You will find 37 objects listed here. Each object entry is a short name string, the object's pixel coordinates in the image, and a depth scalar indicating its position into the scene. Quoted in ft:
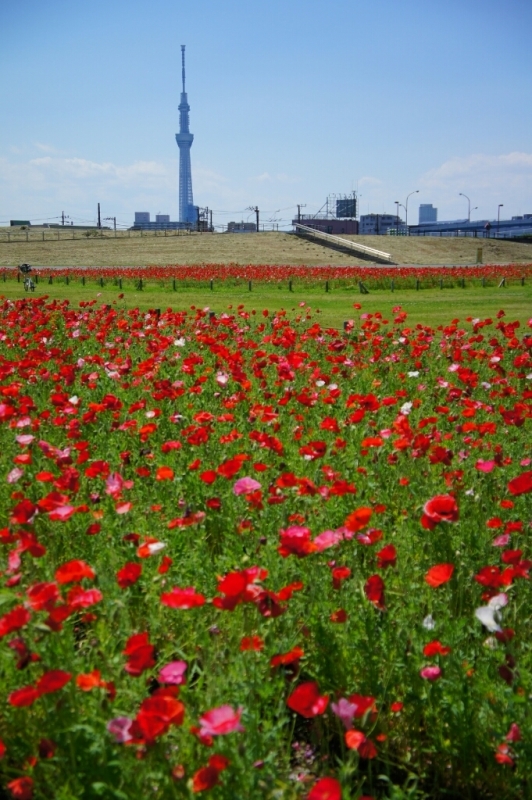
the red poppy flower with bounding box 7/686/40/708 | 6.31
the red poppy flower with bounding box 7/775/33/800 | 6.41
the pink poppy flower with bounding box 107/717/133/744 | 6.41
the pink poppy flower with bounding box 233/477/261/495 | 9.64
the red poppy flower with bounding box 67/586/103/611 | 7.60
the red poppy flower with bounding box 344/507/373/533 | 8.44
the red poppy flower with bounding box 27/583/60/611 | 7.25
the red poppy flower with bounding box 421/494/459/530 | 8.63
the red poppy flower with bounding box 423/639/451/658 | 7.78
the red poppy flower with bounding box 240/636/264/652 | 7.66
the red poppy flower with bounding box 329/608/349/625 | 8.32
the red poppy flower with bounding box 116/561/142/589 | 7.79
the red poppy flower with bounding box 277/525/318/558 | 8.17
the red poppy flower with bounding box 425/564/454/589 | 7.88
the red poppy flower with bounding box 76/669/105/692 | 6.77
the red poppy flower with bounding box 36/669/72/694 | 6.46
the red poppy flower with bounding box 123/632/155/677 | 6.65
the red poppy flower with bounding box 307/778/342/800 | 5.56
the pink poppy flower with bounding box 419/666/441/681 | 8.01
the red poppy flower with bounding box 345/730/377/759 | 6.21
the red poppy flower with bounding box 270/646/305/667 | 7.54
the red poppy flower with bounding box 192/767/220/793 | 6.12
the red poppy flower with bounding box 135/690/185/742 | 6.12
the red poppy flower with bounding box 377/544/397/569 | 8.56
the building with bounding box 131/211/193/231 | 390.65
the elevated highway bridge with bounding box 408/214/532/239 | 489.67
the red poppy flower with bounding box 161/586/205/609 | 6.96
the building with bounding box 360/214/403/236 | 522.47
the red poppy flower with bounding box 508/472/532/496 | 9.30
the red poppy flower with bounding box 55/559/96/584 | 7.39
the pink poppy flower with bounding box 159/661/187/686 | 6.63
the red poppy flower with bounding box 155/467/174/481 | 10.57
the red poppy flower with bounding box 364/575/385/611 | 8.30
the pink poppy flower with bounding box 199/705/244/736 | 6.08
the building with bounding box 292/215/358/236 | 357.59
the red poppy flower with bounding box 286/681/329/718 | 6.38
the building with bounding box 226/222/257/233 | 379.06
